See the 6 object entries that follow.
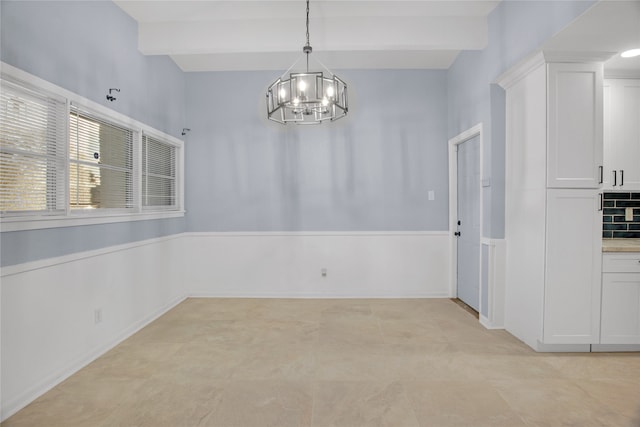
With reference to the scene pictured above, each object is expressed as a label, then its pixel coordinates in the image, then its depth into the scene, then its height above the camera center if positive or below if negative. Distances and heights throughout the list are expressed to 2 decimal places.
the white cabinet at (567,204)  2.87 +0.04
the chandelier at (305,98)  2.38 +0.81
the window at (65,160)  2.23 +0.40
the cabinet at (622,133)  3.30 +0.72
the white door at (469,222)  4.08 -0.17
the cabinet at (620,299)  2.90 -0.76
